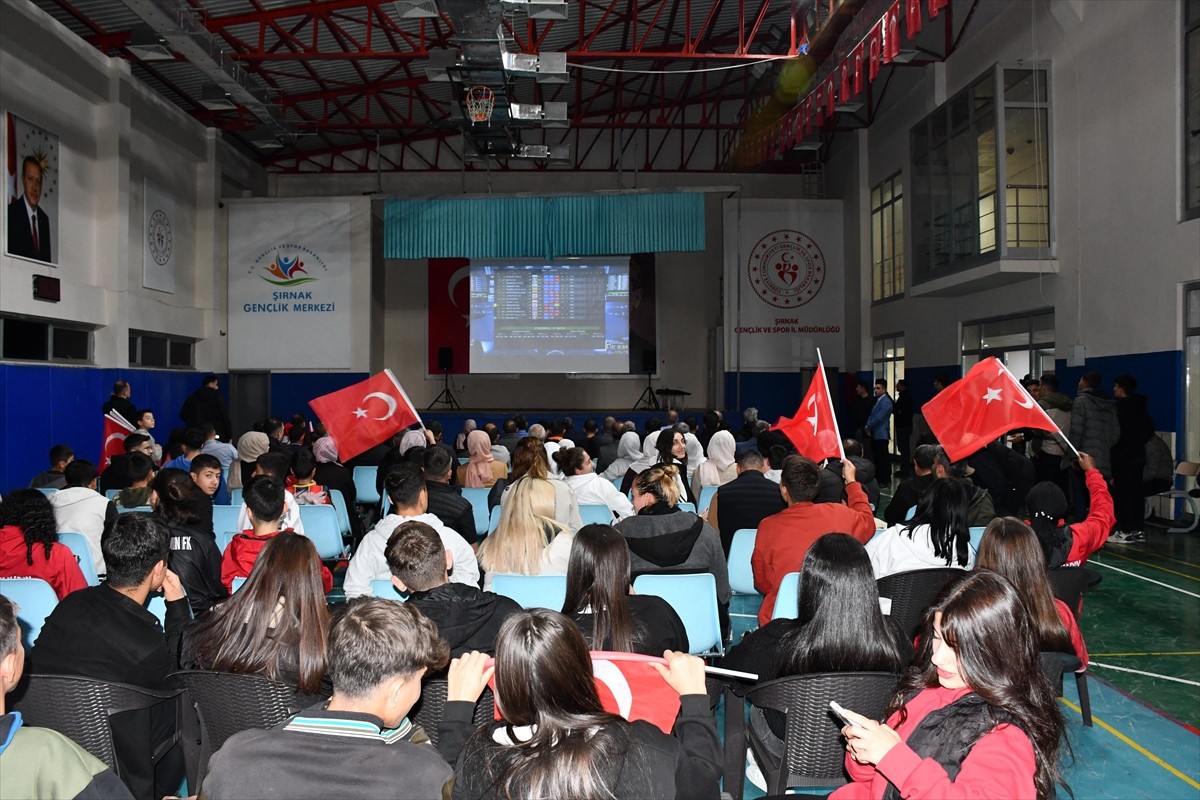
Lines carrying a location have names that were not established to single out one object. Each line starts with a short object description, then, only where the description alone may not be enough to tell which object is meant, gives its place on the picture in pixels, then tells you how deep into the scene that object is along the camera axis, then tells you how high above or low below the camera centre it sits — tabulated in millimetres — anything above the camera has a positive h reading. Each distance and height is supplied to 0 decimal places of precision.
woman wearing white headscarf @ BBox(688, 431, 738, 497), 6578 -532
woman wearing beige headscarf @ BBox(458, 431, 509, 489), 6922 -563
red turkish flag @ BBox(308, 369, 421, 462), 6715 -175
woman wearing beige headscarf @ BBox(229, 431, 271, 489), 6527 -414
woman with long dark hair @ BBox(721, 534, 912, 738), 2443 -618
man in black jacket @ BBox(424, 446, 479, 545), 4961 -632
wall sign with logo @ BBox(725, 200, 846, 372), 16766 +1966
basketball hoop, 11258 +3609
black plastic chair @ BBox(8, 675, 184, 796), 2299 -799
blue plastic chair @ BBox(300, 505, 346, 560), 5582 -832
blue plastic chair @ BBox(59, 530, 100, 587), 4344 -757
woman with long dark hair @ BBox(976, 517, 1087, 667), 2914 -569
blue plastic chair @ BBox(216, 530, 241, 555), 5246 -848
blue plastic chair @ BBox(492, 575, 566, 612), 3449 -748
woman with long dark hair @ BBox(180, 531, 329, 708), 2486 -648
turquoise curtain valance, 15625 +2846
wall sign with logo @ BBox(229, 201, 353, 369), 16297 +1880
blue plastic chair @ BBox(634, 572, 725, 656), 3521 -803
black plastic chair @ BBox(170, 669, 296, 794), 2406 -821
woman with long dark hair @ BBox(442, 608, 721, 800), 1491 -587
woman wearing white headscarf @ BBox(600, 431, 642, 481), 7430 -534
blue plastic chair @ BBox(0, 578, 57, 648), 3211 -723
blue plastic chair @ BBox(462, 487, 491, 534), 6367 -803
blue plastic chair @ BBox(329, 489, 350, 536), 6297 -833
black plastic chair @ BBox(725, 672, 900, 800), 2316 -890
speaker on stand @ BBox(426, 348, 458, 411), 18516 +371
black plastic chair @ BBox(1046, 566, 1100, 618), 3605 -764
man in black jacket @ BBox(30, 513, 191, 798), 2510 -685
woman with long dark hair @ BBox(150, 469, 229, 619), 3562 -676
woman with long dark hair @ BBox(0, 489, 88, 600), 3676 -601
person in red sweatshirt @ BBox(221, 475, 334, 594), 3713 -571
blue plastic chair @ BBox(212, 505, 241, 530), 5363 -742
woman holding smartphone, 1578 -611
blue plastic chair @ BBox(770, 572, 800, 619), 3367 -763
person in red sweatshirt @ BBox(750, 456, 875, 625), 3920 -590
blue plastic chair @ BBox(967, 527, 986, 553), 4481 -728
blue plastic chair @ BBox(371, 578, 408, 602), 3461 -746
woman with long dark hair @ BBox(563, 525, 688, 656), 2650 -621
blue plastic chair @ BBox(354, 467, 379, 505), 7906 -826
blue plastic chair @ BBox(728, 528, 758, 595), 4707 -864
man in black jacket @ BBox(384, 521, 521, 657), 2652 -614
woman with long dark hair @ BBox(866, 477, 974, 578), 3805 -627
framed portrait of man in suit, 10375 +2369
